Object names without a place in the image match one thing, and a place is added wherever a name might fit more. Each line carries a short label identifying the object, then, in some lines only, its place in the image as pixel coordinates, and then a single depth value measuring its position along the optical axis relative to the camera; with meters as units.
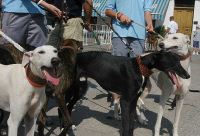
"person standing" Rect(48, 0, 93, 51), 3.93
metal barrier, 14.69
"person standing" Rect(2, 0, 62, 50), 3.55
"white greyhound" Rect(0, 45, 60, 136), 2.72
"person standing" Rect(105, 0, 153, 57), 3.93
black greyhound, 3.48
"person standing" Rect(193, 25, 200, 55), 13.74
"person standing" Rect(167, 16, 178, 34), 13.89
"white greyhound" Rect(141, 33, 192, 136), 3.77
